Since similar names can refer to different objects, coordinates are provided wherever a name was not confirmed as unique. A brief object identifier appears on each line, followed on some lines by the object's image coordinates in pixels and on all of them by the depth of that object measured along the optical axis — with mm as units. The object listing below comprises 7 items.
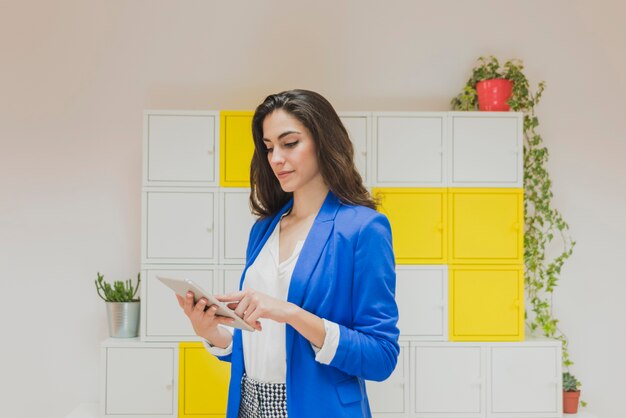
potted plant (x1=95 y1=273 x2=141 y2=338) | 3186
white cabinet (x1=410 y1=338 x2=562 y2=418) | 3092
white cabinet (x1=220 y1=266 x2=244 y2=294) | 3078
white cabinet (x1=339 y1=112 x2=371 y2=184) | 3121
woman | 1490
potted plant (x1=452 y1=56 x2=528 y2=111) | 3256
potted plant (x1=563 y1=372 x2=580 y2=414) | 3297
